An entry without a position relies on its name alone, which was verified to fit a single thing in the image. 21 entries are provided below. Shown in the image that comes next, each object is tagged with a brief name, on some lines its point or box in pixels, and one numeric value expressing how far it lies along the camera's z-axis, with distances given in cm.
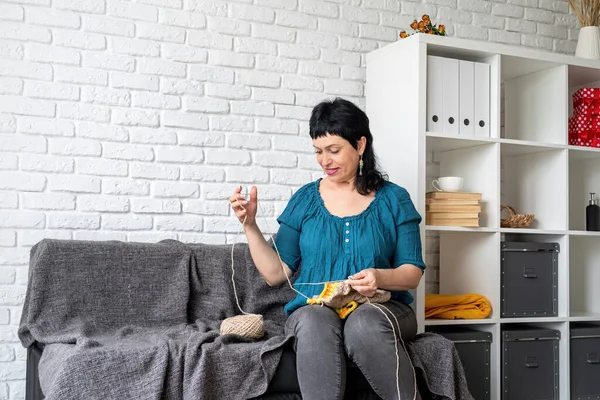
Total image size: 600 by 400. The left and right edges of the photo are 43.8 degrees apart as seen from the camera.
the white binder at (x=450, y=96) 317
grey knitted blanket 214
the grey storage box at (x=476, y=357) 309
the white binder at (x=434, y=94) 313
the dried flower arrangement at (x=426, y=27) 324
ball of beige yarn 245
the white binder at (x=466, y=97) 321
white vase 366
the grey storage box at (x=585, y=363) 336
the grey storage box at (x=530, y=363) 318
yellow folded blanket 311
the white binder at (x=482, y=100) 325
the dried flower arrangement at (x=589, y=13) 373
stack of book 315
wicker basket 339
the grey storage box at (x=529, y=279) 324
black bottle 360
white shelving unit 312
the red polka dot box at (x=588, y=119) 359
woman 226
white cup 320
